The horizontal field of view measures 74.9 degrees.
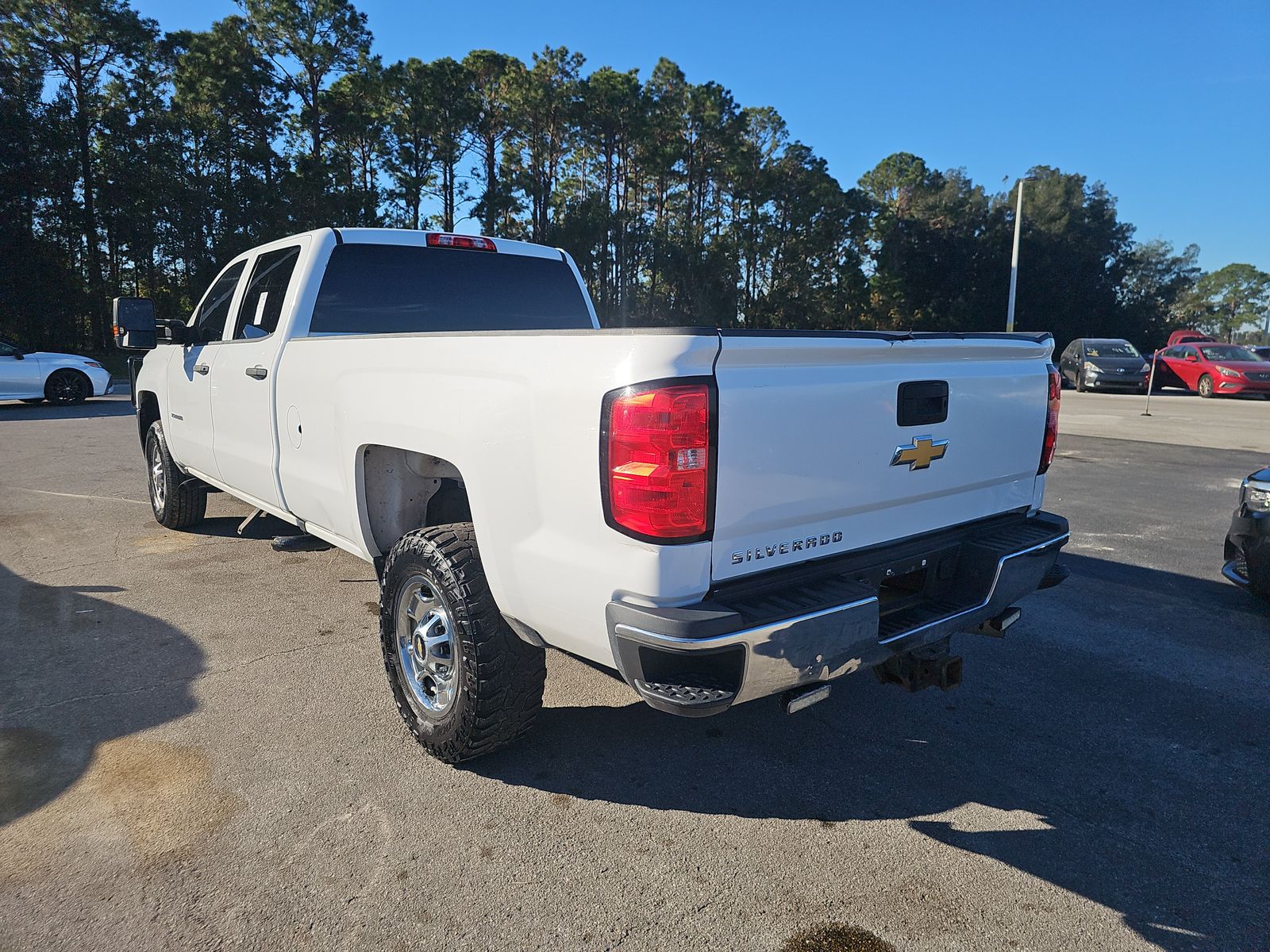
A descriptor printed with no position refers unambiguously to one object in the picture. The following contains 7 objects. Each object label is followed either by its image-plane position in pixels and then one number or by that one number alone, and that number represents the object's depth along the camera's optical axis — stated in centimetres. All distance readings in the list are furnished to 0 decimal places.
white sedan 1575
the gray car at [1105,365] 2439
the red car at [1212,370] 2188
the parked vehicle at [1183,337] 3300
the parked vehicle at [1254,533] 445
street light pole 2994
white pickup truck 231
